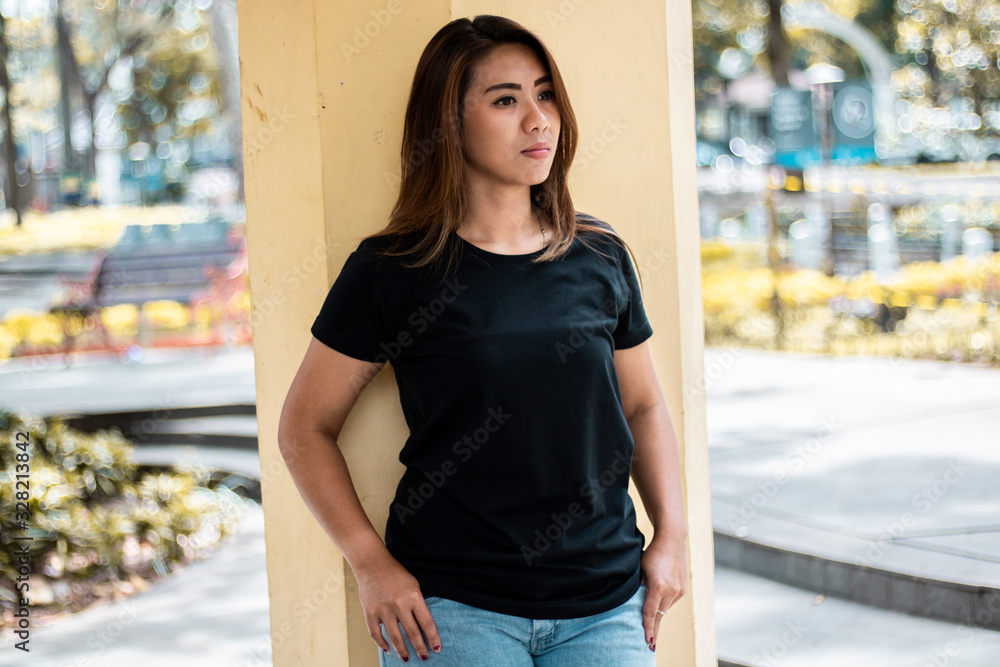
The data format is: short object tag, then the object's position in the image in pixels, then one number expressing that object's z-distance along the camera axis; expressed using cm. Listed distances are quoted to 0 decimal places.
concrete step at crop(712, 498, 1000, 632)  377
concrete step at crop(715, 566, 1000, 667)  356
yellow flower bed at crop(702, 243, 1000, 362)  887
